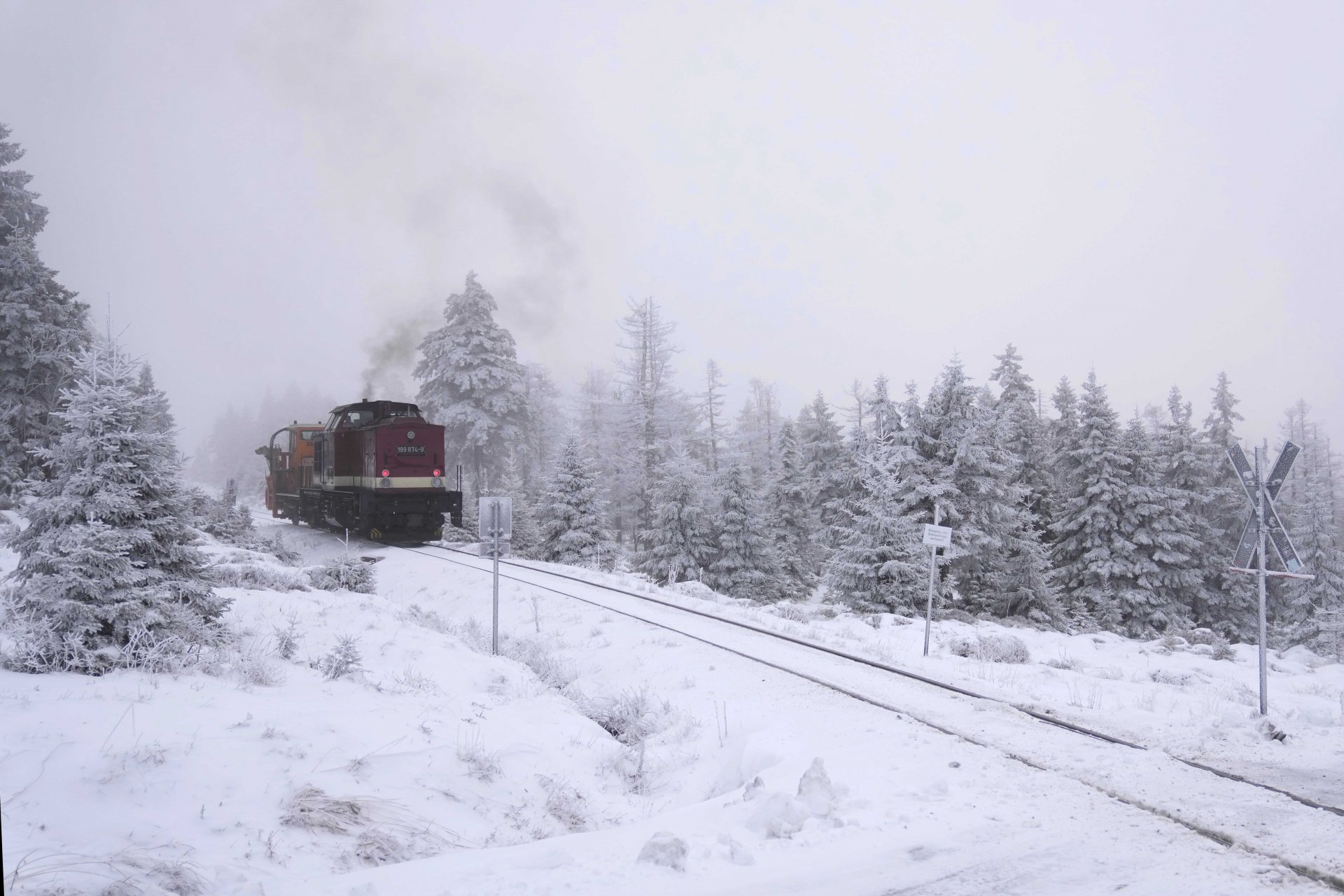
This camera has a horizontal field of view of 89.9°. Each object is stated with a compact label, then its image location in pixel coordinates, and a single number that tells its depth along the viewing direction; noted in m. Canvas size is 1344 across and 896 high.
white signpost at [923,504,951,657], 11.43
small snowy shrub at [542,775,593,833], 5.53
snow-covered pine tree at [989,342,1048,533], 29.14
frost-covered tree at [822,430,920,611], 18.52
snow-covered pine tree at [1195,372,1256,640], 28.16
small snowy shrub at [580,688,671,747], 8.24
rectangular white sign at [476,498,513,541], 11.12
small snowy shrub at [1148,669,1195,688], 10.11
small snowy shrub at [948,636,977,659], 11.66
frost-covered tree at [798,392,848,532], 34.97
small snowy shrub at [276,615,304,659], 7.61
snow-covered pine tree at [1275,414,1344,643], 27.00
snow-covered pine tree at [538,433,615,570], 25.02
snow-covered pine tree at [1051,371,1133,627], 26.27
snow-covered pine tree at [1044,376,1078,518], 29.98
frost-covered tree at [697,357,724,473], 34.44
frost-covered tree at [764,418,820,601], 30.33
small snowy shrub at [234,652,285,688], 6.34
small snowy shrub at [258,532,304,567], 18.91
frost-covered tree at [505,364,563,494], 38.28
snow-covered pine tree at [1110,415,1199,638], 25.67
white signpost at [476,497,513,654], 11.14
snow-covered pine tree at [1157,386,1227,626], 27.41
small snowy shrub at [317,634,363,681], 7.18
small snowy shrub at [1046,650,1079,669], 11.12
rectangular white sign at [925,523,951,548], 11.44
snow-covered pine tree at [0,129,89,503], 17.03
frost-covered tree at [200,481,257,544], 20.94
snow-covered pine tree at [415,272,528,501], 35.56
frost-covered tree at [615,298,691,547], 31.70
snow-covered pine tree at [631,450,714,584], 24.97
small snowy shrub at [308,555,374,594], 13.95
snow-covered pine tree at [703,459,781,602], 25.22
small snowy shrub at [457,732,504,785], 5.71
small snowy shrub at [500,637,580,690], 10.29
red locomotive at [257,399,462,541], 22.41
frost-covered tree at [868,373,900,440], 24.25
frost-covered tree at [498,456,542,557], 27.44
